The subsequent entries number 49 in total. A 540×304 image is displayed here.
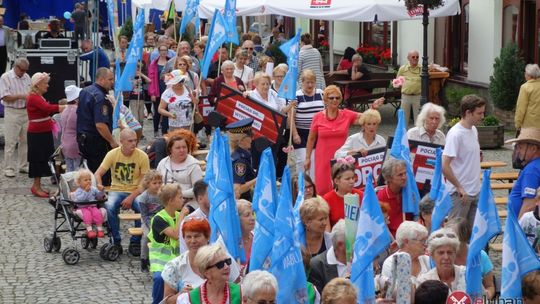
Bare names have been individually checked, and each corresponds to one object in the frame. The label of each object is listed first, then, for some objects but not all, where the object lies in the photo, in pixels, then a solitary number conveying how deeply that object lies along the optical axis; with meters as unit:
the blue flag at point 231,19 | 17.94
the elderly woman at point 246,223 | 9.38
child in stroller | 12.90
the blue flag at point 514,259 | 7.38
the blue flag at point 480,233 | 7.91
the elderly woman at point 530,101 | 17.91
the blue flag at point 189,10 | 20.80
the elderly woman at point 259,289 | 7.31
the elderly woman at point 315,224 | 9.24
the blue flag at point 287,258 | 8.11
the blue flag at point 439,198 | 9.93
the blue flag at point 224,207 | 9.02
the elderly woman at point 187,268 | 8.35
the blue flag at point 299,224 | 9.30
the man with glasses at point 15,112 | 18.11
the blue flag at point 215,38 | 16.80
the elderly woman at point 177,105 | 17.03
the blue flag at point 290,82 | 13.74
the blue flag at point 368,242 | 8.02
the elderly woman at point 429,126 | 11.95
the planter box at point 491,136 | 20.20
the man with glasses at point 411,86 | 22.06
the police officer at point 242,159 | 11.88
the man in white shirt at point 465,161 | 11.20
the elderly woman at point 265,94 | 15.33
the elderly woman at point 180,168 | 12.24
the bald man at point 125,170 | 13.11
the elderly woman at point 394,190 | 10.68
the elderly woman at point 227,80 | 18.28
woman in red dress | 13.11
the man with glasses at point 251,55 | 23.52
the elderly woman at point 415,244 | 8.48
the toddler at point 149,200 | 12.02
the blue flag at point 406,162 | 10.68
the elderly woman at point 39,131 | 16.66
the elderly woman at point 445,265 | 8.16
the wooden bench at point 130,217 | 13.26
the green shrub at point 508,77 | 21.52
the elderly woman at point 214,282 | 7.56
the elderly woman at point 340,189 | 10.48
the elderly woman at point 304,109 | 14.43
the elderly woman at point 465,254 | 8.50
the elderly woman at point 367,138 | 12.39
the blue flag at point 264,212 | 8.42
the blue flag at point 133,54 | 16.97
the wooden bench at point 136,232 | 12.76
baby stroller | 12.80
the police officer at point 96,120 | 14.88
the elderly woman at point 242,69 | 19.81
